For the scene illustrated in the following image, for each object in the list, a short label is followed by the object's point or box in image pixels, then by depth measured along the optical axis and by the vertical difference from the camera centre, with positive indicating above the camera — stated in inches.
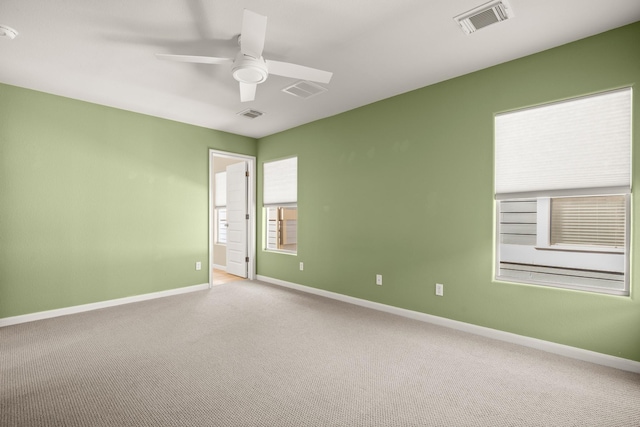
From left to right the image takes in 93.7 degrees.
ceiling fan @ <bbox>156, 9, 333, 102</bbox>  75.0 +43.5
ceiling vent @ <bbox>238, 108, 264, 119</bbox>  165.3 +54.9
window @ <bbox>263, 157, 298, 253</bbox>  203.6 +7.2
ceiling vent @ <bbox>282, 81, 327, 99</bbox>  131.0 +55.1
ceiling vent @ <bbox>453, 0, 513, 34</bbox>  82.2 +56.3
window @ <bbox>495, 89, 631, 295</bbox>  93.5 +20.7
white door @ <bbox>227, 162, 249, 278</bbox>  225.9 -6.8
